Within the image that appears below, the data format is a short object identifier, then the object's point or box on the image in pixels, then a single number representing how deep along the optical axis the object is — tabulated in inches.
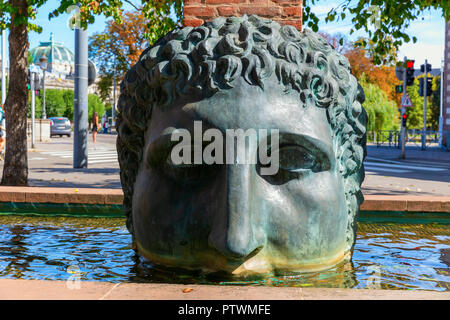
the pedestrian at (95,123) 1120.6
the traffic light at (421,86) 1211.9
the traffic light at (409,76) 775.1
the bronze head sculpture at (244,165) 120.9
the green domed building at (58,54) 4490.7
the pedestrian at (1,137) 658.8
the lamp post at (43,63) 1182.1
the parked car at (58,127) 1743.7
